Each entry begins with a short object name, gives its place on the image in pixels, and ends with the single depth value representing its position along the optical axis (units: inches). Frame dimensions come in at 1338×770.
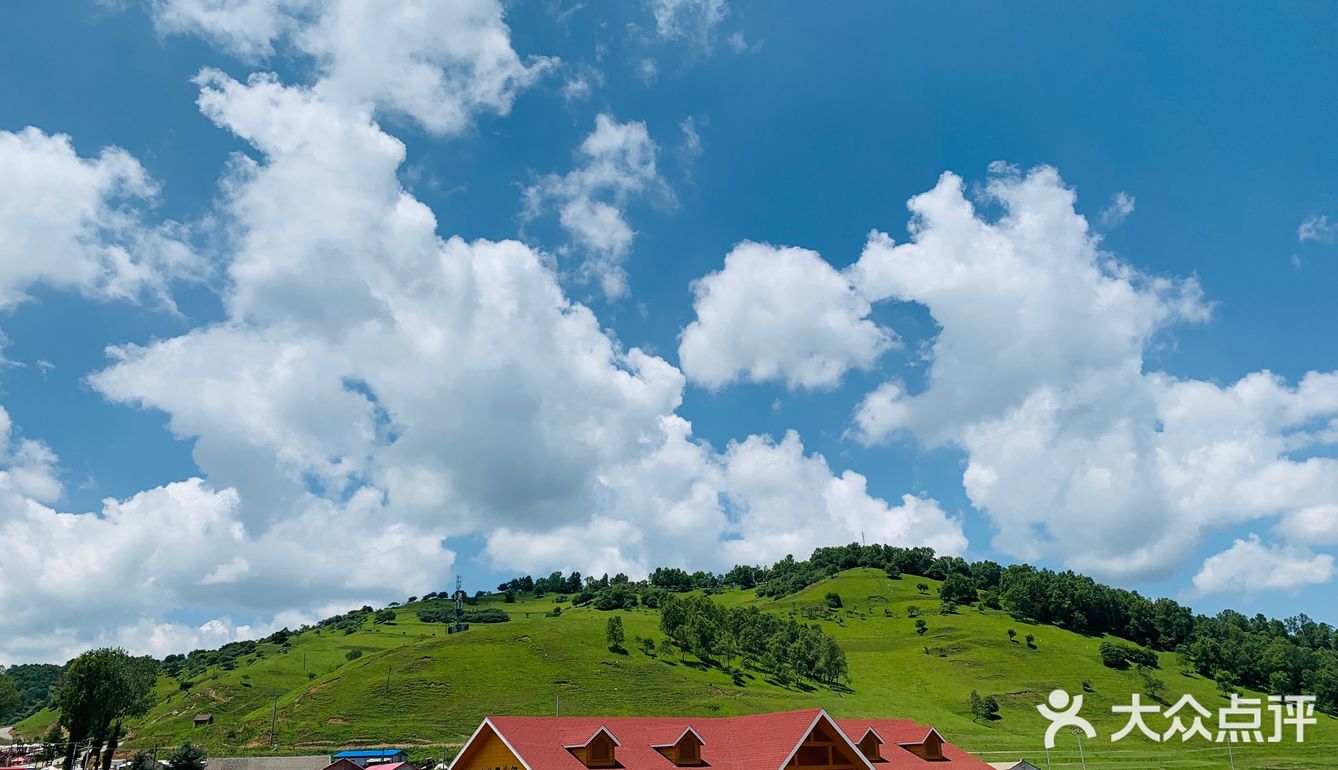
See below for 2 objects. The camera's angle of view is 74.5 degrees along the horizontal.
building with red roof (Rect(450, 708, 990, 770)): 1668.3
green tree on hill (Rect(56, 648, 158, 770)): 3698.3
